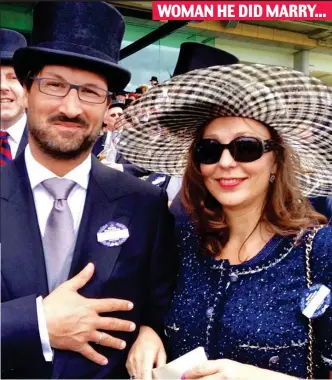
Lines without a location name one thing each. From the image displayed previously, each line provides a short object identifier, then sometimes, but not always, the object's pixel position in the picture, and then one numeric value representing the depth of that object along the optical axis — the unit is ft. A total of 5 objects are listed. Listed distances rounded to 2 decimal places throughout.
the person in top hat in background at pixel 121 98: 9.48
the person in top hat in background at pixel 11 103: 5.15
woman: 3.12
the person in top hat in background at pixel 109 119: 8.26
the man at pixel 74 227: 3.12
